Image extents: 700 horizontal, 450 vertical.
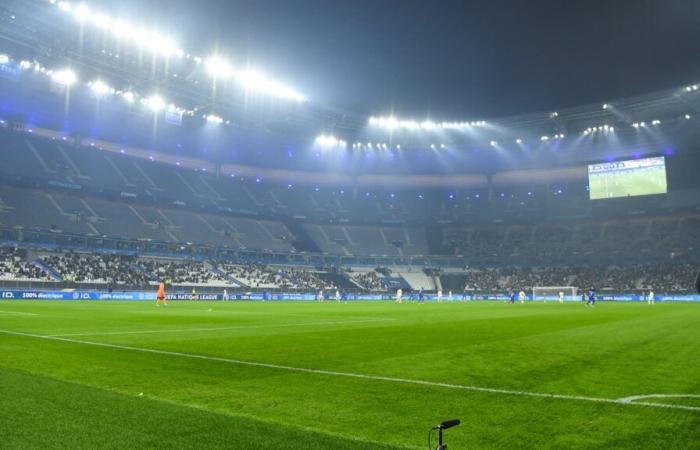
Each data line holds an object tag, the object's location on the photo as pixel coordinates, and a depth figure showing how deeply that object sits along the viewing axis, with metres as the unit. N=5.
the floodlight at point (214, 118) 63.88
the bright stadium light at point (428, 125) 72.56
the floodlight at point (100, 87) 51.38
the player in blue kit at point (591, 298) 40.08
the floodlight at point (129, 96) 54.28
